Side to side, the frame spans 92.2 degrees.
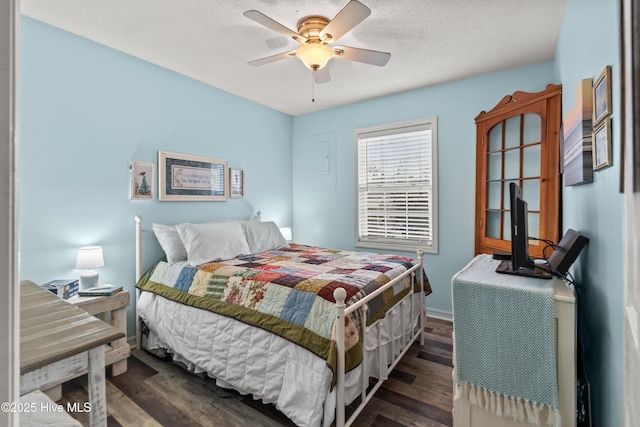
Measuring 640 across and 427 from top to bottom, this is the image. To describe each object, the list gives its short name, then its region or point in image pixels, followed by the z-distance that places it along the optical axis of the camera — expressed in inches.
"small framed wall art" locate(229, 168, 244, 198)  144.1
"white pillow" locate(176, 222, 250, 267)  103.9
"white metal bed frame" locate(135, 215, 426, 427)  62.6
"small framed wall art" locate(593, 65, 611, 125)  42.9
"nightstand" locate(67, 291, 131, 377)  84.9
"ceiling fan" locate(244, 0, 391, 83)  73.5
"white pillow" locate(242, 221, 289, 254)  127.6
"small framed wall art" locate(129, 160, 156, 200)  107.6
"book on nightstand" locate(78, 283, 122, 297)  87.4
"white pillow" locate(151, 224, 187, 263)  106.1
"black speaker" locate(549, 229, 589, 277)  54.2
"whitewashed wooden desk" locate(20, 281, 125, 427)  36.6
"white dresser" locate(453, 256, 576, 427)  47.8
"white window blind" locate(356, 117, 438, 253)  138.4
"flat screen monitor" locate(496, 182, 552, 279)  57.9
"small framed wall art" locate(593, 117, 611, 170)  43.6
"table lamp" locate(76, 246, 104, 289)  89.3
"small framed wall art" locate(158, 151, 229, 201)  116.7
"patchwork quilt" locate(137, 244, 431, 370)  67.6
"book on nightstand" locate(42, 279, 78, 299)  82.3
